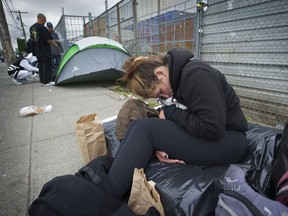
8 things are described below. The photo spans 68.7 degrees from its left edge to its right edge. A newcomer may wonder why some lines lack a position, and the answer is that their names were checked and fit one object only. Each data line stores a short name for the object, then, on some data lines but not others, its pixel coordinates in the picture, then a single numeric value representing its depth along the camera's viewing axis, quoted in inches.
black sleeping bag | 41.5
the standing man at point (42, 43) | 216.1
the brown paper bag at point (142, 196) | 44.7
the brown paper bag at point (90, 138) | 67.6
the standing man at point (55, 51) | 264.5
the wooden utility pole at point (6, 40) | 345.1
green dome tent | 193.4
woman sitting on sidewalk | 45.6
